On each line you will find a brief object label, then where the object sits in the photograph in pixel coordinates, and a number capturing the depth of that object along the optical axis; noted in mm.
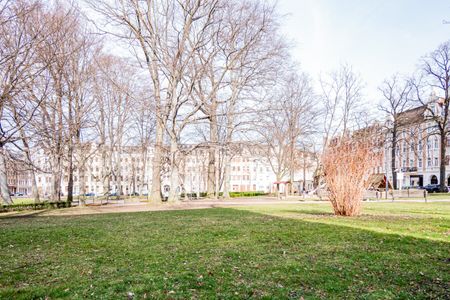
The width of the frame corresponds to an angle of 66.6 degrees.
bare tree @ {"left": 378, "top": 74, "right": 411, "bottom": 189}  47312
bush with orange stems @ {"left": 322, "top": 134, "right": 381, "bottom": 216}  13664
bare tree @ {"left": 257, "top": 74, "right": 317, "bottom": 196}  42281
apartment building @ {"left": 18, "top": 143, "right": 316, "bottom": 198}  29047
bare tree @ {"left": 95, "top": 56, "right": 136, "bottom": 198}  29503
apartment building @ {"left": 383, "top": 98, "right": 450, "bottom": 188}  65231
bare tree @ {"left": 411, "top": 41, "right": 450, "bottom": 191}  41844
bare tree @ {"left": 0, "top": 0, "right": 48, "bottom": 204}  14125
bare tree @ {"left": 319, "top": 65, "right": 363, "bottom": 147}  44594
